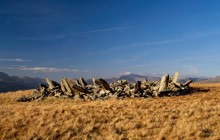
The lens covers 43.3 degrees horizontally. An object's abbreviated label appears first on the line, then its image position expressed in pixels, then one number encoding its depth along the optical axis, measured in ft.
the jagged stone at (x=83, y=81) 178.65
